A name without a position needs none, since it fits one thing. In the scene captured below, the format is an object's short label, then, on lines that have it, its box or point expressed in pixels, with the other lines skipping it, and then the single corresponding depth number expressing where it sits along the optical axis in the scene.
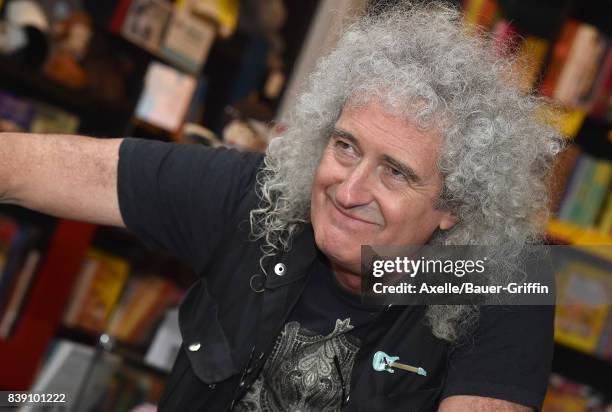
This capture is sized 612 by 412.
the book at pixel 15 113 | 2.51
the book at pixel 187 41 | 2.88
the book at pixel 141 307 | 2.94
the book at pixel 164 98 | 2.80
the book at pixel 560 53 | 3.08
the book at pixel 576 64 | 3.06
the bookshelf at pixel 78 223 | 2.64
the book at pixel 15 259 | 2.60
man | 1.43
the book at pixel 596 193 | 3.06
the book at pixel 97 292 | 2.86
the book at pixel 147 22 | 2.66
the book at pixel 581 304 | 3.00
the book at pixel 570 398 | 3.13
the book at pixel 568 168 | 3.03
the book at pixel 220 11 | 2.97
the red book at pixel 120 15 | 2.65
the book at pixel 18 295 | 2.65
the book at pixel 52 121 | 2.63
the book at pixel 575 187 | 3.08
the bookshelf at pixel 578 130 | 3.04
